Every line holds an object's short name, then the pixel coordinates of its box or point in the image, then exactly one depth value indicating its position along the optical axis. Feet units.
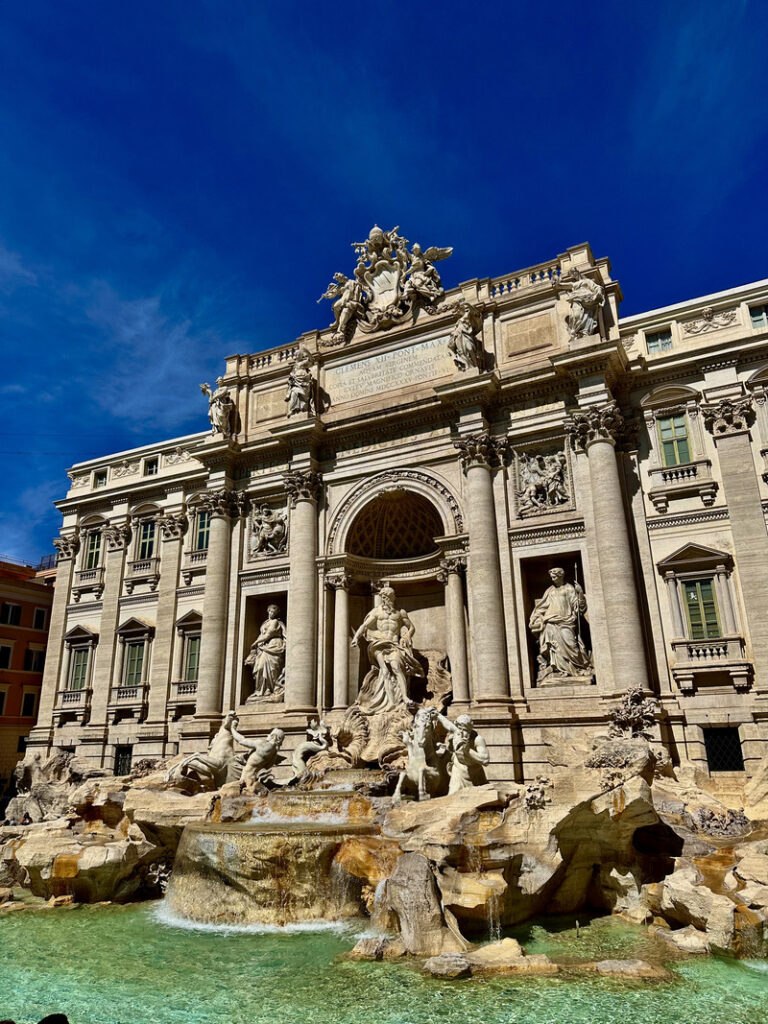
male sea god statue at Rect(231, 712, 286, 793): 59.21
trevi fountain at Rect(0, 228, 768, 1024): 31.91
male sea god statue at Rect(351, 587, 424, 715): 68.69
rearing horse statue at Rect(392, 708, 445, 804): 51.34
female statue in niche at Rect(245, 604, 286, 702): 78.43
